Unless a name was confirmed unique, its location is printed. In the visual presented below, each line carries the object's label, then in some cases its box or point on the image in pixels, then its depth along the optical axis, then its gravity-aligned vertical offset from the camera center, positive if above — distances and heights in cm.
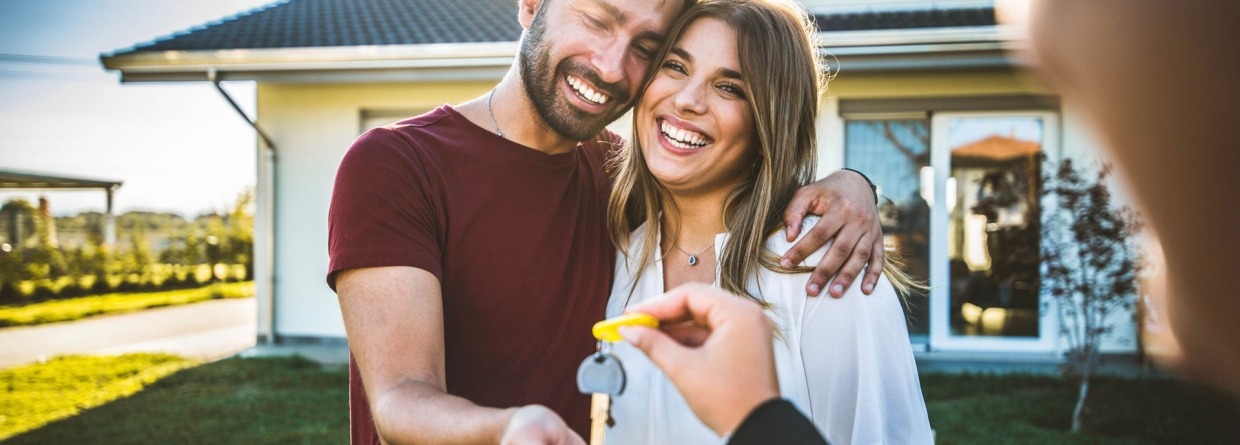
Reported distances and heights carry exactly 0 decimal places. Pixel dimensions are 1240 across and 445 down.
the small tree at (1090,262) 584 -29
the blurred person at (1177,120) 58 +7
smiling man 174 -3
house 804 +97
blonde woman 192 +0
